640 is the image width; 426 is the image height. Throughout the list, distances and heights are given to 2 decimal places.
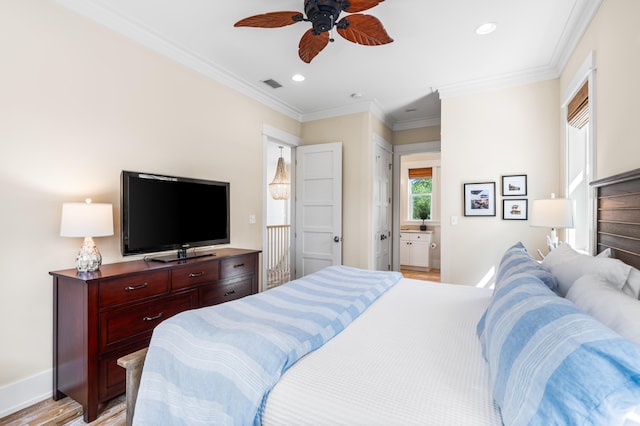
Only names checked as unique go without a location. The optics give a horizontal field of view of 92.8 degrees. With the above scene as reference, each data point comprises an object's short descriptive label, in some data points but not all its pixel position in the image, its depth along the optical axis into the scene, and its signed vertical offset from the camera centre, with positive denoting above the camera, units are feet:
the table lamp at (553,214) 7.95 -0.06
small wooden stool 4.45 -2.43
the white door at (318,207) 14.32 +0.26
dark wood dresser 6.10 -2.30
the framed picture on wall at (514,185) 11.10 +0.99
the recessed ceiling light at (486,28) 8.21 +5.06
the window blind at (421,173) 22.36 +2.91
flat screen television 7.66 -0.04
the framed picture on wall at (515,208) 11.13 +0.14
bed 2.32 -1.74
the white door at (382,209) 14.82 +0.17
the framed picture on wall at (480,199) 11.59 +0.50
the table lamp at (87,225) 6.41 -0.28
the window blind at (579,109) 8.05 +2.94
